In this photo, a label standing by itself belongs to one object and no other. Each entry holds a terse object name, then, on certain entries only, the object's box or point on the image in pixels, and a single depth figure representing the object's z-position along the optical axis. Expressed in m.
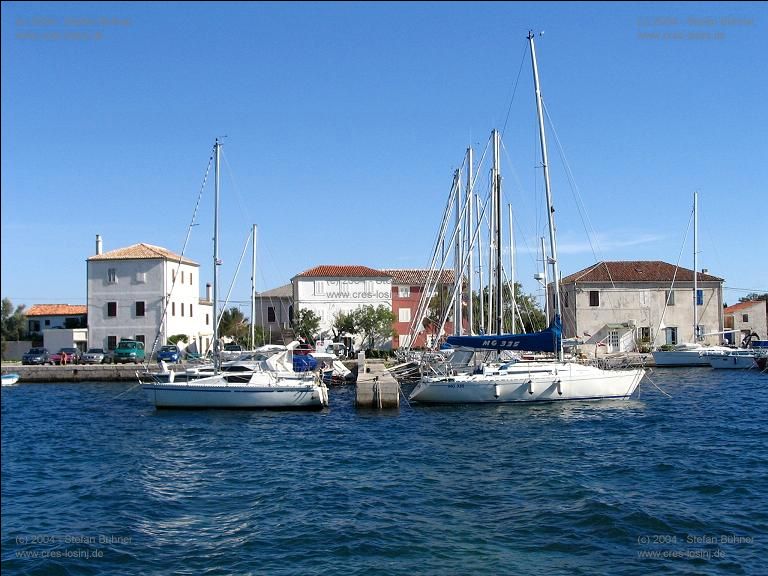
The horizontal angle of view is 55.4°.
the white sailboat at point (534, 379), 33.22
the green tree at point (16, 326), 66.88
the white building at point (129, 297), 62.41
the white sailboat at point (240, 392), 33.00
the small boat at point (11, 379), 44.84
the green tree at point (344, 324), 65.81
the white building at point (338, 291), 69.75
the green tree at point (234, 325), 70.29
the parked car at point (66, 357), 55.86
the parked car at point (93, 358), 55.84
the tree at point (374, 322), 65.06
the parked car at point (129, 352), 56.56
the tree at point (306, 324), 64.88
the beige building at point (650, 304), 67.38
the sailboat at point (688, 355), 57.44
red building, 70.19
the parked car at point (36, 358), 56.06
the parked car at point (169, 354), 53.97
